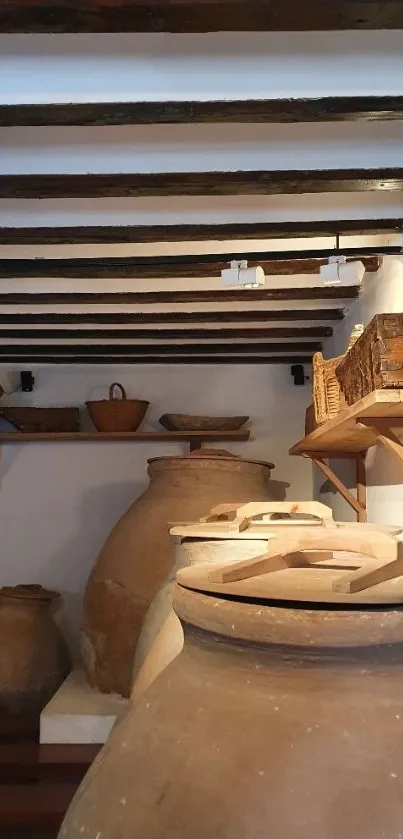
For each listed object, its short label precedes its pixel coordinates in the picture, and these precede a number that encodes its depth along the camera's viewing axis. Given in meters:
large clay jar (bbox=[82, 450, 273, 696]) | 3.02
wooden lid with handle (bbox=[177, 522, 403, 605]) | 0.97
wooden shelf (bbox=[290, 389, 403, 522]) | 1.71
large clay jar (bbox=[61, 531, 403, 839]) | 0.77
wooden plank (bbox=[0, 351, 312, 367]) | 4.14
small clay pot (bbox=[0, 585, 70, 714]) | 3.43
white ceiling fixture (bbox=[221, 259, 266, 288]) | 2.42
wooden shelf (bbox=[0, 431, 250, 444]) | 3.95
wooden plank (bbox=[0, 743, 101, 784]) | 2.74
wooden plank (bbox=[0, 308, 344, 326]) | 3.39
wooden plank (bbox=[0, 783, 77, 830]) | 2.44
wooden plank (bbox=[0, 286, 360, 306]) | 3.05
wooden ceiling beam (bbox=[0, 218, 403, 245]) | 2.30
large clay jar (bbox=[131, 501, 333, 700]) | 1.59
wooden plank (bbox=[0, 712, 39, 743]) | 3.20
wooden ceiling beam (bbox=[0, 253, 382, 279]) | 2.66
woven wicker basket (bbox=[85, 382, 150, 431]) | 3.92
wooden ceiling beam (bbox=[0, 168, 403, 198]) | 1.95
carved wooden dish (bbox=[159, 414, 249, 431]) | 3.90
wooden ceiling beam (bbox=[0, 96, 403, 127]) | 1.61
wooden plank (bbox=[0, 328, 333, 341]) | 3.67
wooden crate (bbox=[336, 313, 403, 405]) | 1.67
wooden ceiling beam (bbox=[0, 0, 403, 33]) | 1.28
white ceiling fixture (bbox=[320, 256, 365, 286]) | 2.41
